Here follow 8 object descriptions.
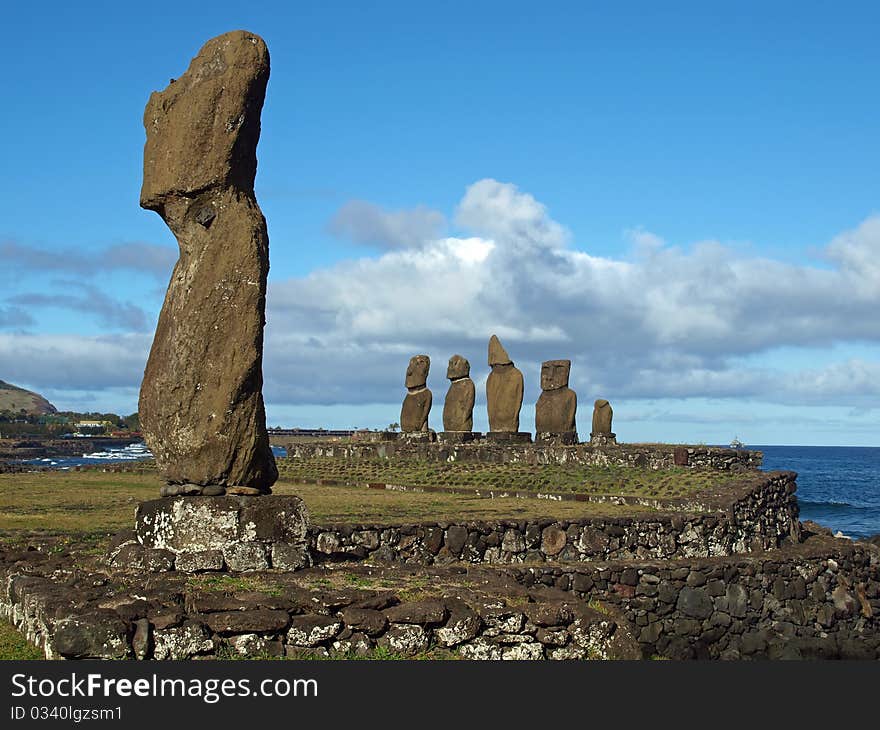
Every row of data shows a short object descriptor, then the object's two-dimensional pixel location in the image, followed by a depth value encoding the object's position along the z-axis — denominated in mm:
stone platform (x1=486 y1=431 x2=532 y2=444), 34812
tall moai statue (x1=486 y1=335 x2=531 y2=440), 35594
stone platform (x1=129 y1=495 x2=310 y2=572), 9023
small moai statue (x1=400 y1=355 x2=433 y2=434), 37562
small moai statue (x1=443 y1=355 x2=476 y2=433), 36906
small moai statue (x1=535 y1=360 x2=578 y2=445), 35000
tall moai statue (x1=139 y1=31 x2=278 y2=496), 9414
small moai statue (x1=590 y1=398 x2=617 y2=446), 37125
